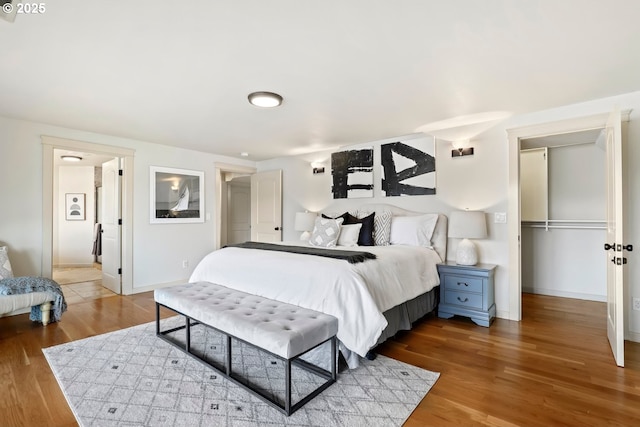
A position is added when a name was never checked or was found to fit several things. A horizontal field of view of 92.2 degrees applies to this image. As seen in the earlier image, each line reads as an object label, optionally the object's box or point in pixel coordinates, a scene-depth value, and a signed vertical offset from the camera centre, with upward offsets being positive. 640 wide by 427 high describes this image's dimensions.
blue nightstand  3.20 -0.84
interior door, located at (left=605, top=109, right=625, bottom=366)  2.29 -0.19
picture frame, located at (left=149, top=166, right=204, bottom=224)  4.80 +0.32
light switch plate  3.49 -0.04
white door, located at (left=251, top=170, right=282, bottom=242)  5.82 +0.17
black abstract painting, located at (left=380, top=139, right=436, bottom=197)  4.06 +0.64
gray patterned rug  1.73 -1.14
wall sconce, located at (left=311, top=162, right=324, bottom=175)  5.24 +0.81
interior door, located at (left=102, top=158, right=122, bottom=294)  4.55 -0.17
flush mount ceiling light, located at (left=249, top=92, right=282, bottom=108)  2.77 +1.07
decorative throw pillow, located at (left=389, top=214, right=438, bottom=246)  3.73 -0.19
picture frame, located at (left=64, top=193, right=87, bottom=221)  7.02 +0.22
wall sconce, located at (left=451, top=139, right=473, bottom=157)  3.75 +0.81
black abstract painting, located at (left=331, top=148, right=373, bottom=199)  4.65 +0.64
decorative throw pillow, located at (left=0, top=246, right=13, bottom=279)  3.21 -0.53
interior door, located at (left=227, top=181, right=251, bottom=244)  7.86 +0.02
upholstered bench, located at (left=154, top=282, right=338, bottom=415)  1.80 -0.72
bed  2.21 -0.56
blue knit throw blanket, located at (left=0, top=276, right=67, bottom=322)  2.98 -0.73
